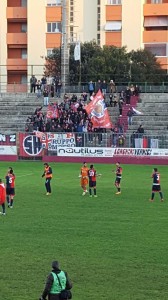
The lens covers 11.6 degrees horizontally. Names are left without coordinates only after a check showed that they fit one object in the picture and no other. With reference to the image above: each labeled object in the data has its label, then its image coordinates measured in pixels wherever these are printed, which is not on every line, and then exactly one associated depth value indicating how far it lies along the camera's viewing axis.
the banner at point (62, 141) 60.59
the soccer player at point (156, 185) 37.66
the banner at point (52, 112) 66.38
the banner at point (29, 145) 61.06
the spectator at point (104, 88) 70.31
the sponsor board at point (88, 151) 59.75
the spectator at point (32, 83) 73.50
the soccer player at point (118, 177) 40.48
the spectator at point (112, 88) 70.06
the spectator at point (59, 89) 72.12
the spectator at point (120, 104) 67.04
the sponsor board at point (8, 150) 61.59
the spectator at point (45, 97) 70.00
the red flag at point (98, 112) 63.47
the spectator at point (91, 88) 70.04
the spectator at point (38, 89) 72.88
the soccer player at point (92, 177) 39.22
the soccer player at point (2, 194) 31.32
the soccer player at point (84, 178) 40.06
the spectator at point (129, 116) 66.31
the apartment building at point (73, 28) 92.31
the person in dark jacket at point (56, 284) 15.04
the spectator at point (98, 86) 70.19
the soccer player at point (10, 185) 34.72
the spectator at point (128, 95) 67.91
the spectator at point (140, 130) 62.00
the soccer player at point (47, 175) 39.62
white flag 76.19
